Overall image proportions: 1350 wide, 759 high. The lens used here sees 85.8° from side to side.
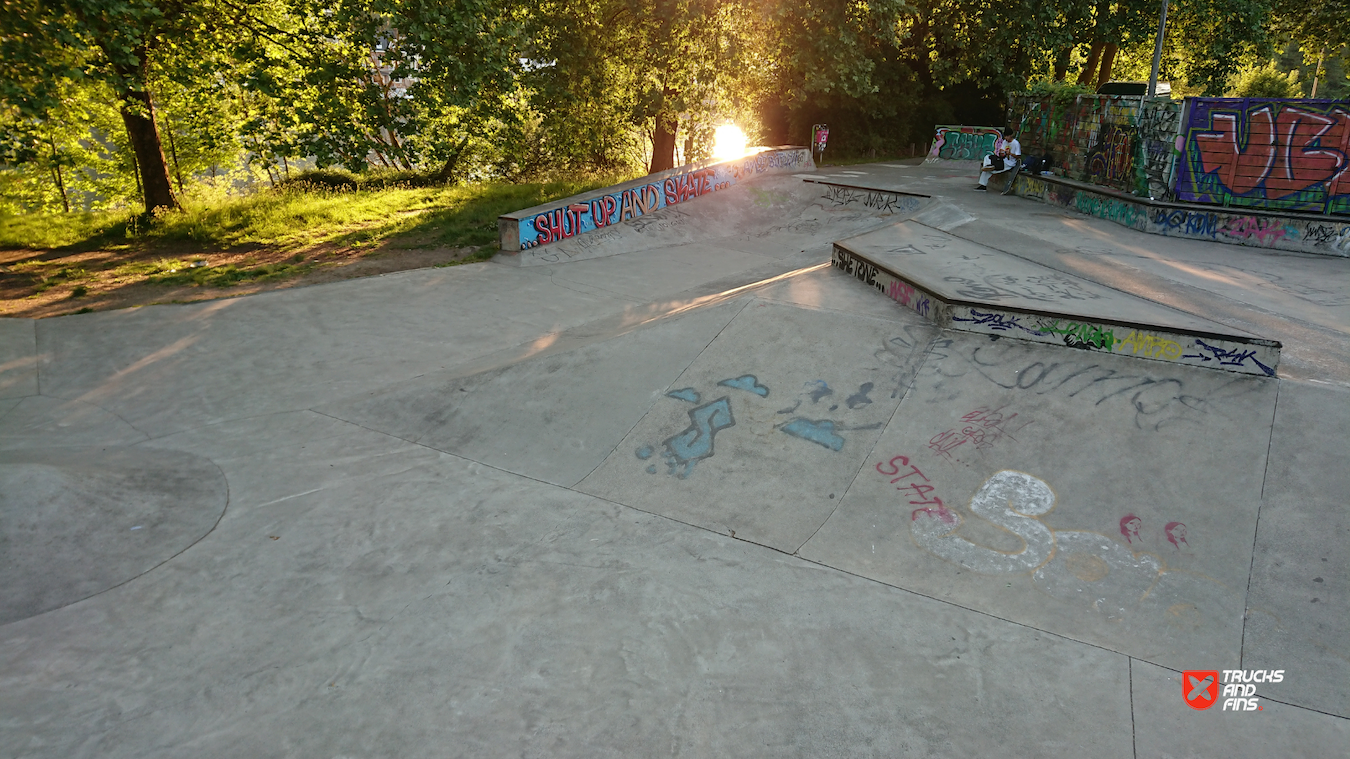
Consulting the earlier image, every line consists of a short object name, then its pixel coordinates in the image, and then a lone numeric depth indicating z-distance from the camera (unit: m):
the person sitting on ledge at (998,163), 20.61
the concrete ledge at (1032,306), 7.04
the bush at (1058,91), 19.48
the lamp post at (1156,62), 19.25
